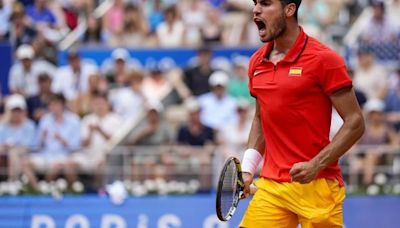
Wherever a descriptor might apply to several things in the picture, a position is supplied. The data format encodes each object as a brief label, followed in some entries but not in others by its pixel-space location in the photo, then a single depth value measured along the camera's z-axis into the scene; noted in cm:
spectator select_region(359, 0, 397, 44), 1767
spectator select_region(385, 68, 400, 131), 1527
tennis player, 737
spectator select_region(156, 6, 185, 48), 1770
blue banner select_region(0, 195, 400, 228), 1320
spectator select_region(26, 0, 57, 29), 1808
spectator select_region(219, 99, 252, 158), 1484
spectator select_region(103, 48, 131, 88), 1675
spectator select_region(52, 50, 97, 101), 1652
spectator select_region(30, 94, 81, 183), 1444
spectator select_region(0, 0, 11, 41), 1766
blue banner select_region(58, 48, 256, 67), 1717
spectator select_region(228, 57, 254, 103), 1636
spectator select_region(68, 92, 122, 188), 1438
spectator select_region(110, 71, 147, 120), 1603
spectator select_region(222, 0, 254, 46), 1823
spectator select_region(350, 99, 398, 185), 1456
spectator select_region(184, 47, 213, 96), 1638
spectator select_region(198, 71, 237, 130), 1555
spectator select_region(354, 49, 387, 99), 1612
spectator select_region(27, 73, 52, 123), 1545
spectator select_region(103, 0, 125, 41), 1825
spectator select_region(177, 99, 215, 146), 1481
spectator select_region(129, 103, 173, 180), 1423
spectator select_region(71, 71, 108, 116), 1593
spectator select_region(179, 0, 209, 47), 1778
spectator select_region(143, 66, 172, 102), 1642
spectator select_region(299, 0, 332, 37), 1828
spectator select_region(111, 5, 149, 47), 1791
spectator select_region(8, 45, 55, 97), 1638
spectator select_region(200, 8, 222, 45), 1780
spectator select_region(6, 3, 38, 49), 1723
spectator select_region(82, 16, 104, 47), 1824
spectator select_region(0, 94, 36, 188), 1484
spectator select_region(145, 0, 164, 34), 1835
